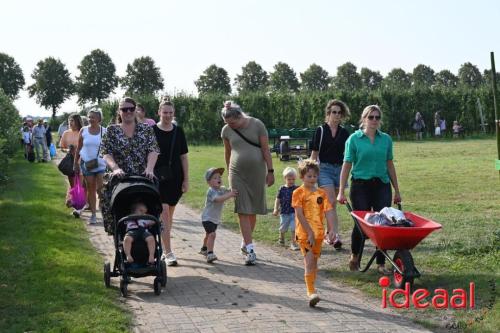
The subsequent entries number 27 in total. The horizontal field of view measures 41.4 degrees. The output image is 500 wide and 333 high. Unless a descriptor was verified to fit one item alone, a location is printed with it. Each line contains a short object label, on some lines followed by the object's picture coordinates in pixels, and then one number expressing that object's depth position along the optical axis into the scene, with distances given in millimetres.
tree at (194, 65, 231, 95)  99125
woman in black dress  8164
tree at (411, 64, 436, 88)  123281
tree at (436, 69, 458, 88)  121000
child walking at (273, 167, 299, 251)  9180
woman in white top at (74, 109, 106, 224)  11414
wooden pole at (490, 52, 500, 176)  7391
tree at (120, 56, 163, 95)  99419
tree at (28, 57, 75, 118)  100562
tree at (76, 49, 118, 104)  101750
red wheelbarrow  6500
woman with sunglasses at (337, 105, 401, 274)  7648
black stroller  6723
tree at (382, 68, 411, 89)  118250
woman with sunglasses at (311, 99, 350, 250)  9047
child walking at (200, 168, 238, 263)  8445
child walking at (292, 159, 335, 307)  6418
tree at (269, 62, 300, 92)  108250
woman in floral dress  7273
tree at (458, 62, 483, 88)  117312
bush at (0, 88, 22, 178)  20925
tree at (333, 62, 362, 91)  111500
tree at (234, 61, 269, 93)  108019
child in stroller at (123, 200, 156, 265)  6703
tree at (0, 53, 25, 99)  102344
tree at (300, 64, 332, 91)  113125
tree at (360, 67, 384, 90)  116844
